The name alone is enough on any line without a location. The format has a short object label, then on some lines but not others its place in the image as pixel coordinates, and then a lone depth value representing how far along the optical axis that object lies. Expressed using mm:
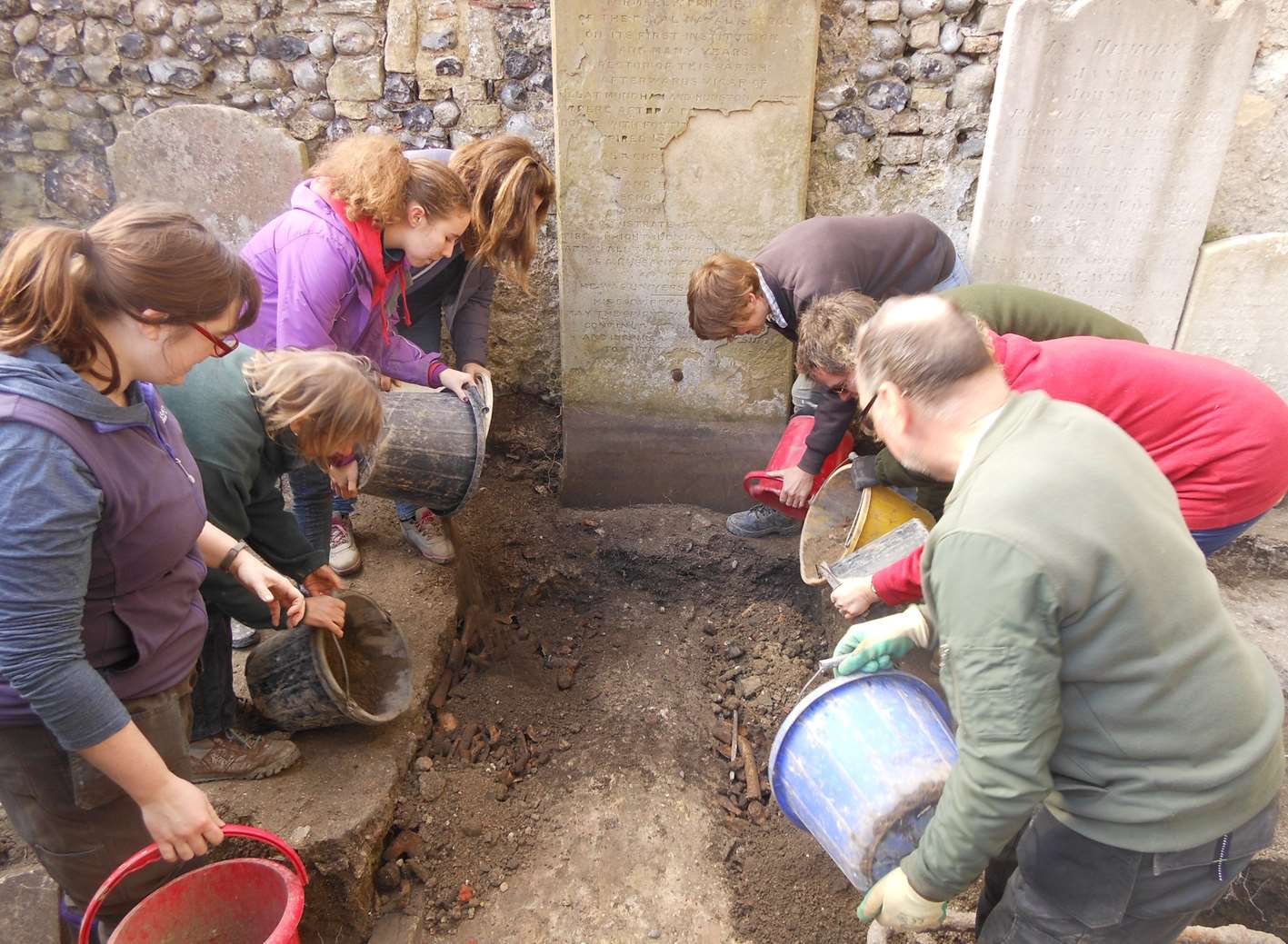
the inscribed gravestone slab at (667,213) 3439
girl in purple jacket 2449
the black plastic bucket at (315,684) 2250
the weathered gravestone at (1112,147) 3346
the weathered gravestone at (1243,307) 3641
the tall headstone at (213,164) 3770
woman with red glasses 1309
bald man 1219
